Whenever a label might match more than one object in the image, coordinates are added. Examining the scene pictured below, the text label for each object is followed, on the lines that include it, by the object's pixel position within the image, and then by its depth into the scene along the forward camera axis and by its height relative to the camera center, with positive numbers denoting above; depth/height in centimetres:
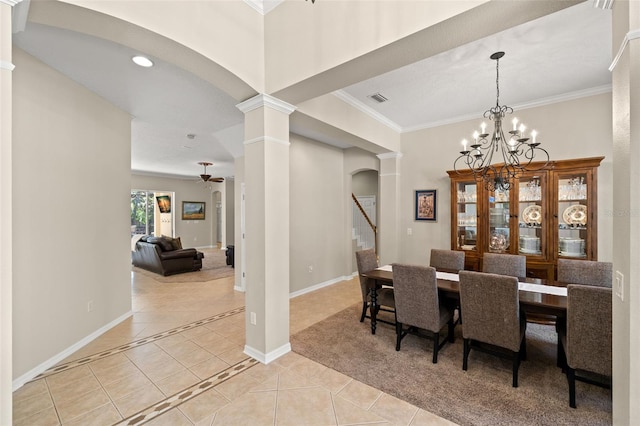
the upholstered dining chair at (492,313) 225 -86
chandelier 280 +77
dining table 230 -76
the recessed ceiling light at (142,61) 255 +142
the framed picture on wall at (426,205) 485 +11
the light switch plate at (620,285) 126 -34
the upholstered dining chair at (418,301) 265 -89
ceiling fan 739 +101
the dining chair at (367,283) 340 -89
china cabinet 348 -7
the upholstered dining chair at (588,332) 188 -85
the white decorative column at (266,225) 272 -13
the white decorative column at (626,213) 117 -1
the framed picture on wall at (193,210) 1070 +11
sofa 645 -106
